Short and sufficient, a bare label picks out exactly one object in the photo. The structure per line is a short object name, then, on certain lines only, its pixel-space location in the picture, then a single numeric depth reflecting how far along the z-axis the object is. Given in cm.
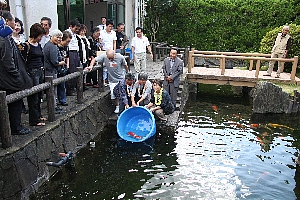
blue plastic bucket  668
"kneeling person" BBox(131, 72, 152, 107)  712
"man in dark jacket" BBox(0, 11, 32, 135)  408
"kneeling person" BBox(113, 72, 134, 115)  725
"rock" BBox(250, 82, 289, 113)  937
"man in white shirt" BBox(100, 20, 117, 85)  857
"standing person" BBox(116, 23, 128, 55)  952
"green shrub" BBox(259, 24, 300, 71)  1098
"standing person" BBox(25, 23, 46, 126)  477
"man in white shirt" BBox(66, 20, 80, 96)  673
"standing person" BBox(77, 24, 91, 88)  702
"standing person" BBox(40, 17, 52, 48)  579
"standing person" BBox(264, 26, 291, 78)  988
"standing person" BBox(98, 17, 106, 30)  989
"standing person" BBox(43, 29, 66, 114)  556
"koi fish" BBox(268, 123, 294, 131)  831
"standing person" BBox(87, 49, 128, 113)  740
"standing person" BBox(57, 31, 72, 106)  591
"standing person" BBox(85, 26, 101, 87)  787
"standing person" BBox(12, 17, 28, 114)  479
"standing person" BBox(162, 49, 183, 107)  826
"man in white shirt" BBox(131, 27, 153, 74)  933
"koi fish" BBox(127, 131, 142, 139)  665
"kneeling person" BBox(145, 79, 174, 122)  730
